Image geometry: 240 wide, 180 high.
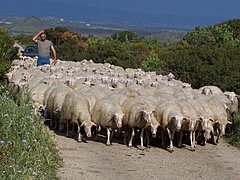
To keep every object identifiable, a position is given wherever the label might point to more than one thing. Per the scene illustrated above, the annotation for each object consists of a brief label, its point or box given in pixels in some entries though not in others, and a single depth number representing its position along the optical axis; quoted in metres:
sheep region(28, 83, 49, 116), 18.69
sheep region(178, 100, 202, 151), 16.66
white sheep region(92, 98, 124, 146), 16.41
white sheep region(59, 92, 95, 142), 16.72
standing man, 23.95
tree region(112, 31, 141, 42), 65.64
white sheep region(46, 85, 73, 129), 17.88
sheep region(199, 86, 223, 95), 20.58
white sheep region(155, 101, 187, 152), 16.30
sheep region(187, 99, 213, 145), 16.98
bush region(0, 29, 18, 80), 20.97
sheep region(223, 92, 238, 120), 19.89
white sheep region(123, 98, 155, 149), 16.33
